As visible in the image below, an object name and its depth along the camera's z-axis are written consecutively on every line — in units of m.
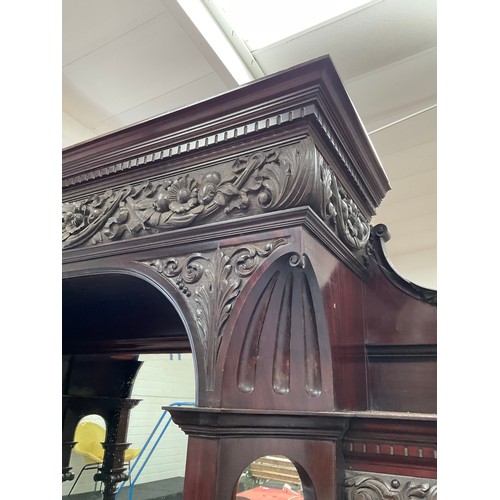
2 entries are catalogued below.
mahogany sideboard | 0.50
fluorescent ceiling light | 1.09
